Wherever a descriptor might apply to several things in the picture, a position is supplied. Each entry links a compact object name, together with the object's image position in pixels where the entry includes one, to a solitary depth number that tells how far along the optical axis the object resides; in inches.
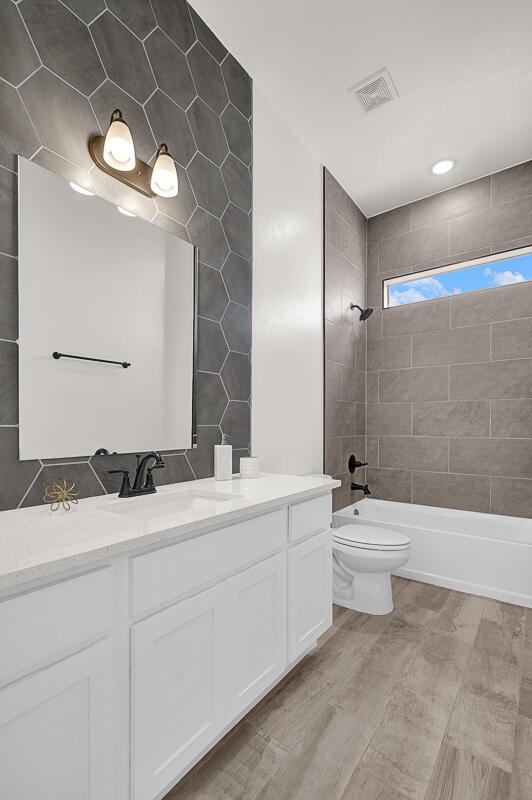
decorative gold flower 50.0
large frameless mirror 50.2
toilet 89.7
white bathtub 97.1
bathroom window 118.1
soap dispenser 72.9
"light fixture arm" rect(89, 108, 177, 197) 57.2
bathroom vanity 30.8
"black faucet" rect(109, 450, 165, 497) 57.6
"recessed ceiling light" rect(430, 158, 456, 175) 115.5
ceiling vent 88.3
